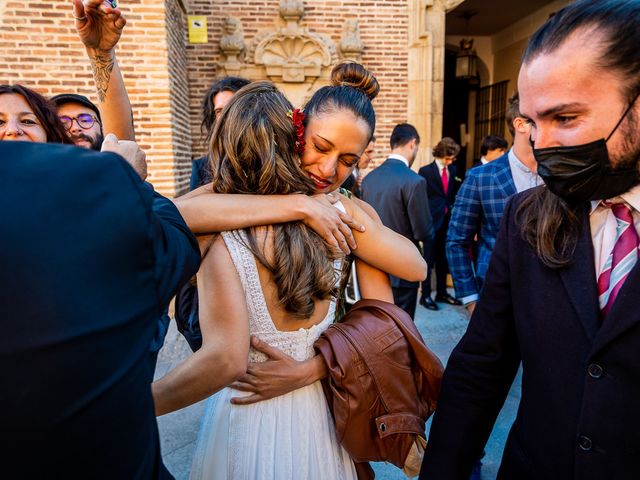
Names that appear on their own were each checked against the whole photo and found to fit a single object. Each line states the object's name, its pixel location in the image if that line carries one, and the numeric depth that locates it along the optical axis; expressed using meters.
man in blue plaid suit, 2.81
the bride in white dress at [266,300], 1.28
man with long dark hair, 1.01
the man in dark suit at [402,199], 4.34
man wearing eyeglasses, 2.73
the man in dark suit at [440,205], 6.20
